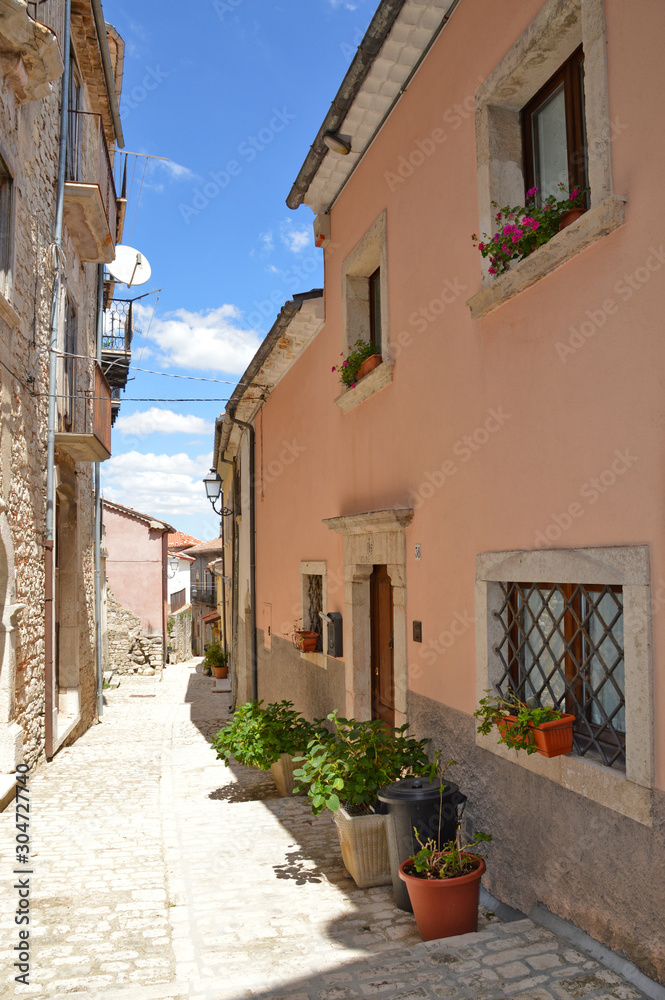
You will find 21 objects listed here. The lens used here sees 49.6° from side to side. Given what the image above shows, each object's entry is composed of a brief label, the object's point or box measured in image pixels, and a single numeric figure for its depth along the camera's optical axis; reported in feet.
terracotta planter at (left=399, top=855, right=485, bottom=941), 12.51
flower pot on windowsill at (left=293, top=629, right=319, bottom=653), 28.55
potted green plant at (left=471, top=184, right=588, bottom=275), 12.38
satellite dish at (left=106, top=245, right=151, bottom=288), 51.72
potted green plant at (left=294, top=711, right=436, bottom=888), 15.48
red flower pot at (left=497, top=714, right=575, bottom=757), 11.39
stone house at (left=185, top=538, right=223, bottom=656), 129.39
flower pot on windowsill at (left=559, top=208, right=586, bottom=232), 11.97
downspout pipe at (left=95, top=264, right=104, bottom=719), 44.27
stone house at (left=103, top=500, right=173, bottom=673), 78.28
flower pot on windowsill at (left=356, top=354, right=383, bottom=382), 21.43
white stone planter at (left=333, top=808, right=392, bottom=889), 15.46
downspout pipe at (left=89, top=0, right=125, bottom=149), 33.62
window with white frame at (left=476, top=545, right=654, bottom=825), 10.09
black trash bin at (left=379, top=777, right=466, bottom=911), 14.28
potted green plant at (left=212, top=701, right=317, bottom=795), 23.73
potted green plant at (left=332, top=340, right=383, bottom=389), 22.17
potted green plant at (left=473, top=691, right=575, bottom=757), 11.40
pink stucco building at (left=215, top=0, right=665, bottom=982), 10.30
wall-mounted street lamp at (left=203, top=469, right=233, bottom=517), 51.78
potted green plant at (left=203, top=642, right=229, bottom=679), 71.41
